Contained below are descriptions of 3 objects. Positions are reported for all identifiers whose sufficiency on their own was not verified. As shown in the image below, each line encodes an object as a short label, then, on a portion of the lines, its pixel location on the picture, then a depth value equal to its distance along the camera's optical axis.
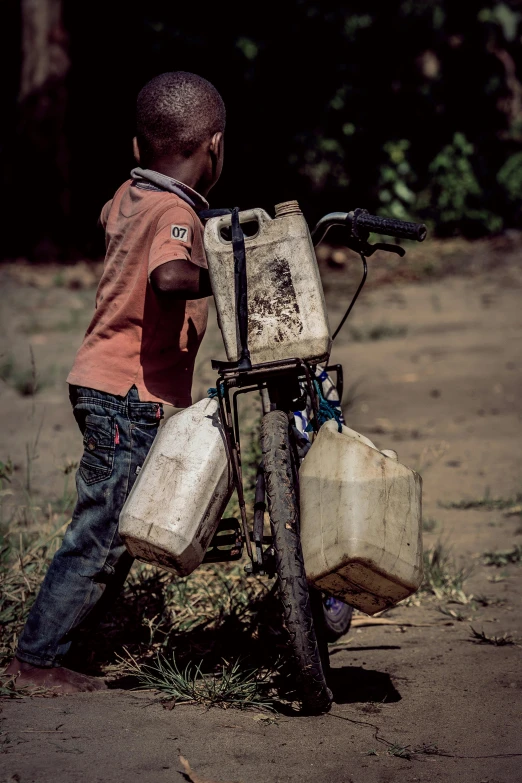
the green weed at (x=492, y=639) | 6.88
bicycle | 5.30
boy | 5.78
